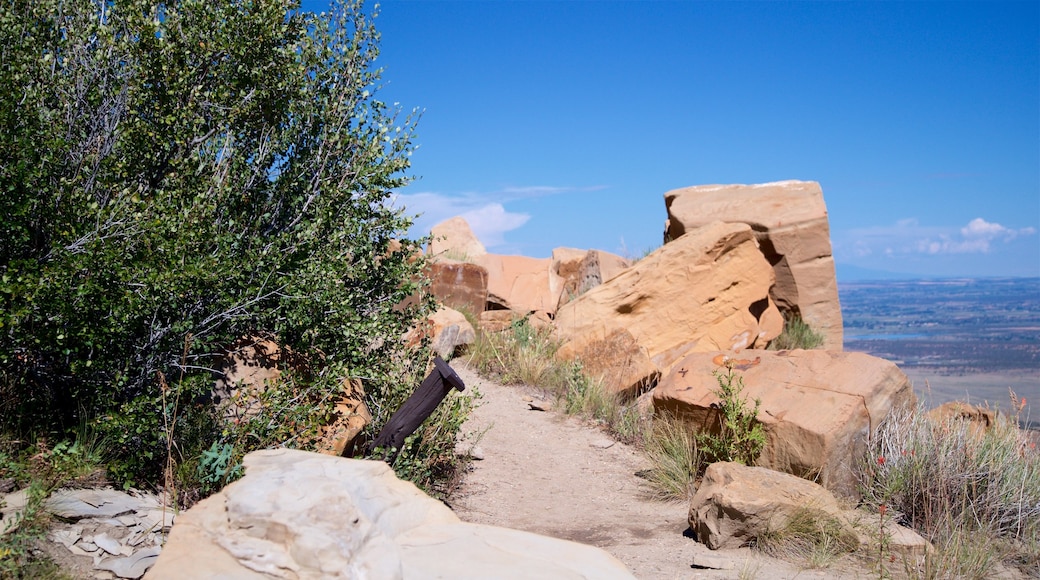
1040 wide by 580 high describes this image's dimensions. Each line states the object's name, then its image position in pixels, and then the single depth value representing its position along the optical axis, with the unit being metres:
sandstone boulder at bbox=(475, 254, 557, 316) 13.90
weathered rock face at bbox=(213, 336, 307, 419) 5.69
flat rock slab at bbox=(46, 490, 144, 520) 4.28
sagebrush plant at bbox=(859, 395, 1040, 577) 6.12
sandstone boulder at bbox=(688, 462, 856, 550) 5.59
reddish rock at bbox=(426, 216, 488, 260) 16.75
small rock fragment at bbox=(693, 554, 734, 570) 5.26
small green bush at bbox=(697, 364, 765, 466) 6.84
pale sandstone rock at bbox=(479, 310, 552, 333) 12.01
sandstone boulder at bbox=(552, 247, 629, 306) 14.40
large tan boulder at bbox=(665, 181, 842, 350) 12.46
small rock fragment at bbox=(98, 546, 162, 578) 4.10
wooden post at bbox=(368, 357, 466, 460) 5.76
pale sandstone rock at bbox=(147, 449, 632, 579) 3.06
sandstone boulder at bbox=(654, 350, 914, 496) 6.42
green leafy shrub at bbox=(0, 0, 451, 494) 4.71
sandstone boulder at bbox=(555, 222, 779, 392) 10.73
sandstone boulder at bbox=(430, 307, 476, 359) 10.37
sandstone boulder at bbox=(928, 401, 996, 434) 7.13
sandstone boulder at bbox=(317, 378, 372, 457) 5.81
